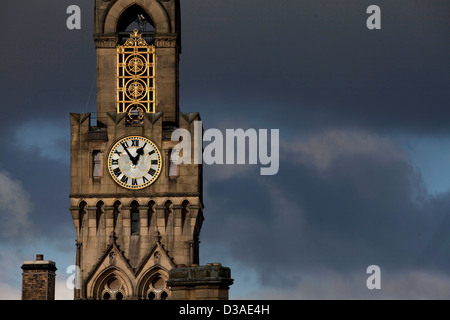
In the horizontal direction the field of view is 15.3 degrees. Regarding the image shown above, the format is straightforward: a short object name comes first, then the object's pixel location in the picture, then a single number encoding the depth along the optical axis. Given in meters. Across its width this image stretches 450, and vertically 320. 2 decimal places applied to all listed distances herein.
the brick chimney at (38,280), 123.62
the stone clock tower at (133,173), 135.88
